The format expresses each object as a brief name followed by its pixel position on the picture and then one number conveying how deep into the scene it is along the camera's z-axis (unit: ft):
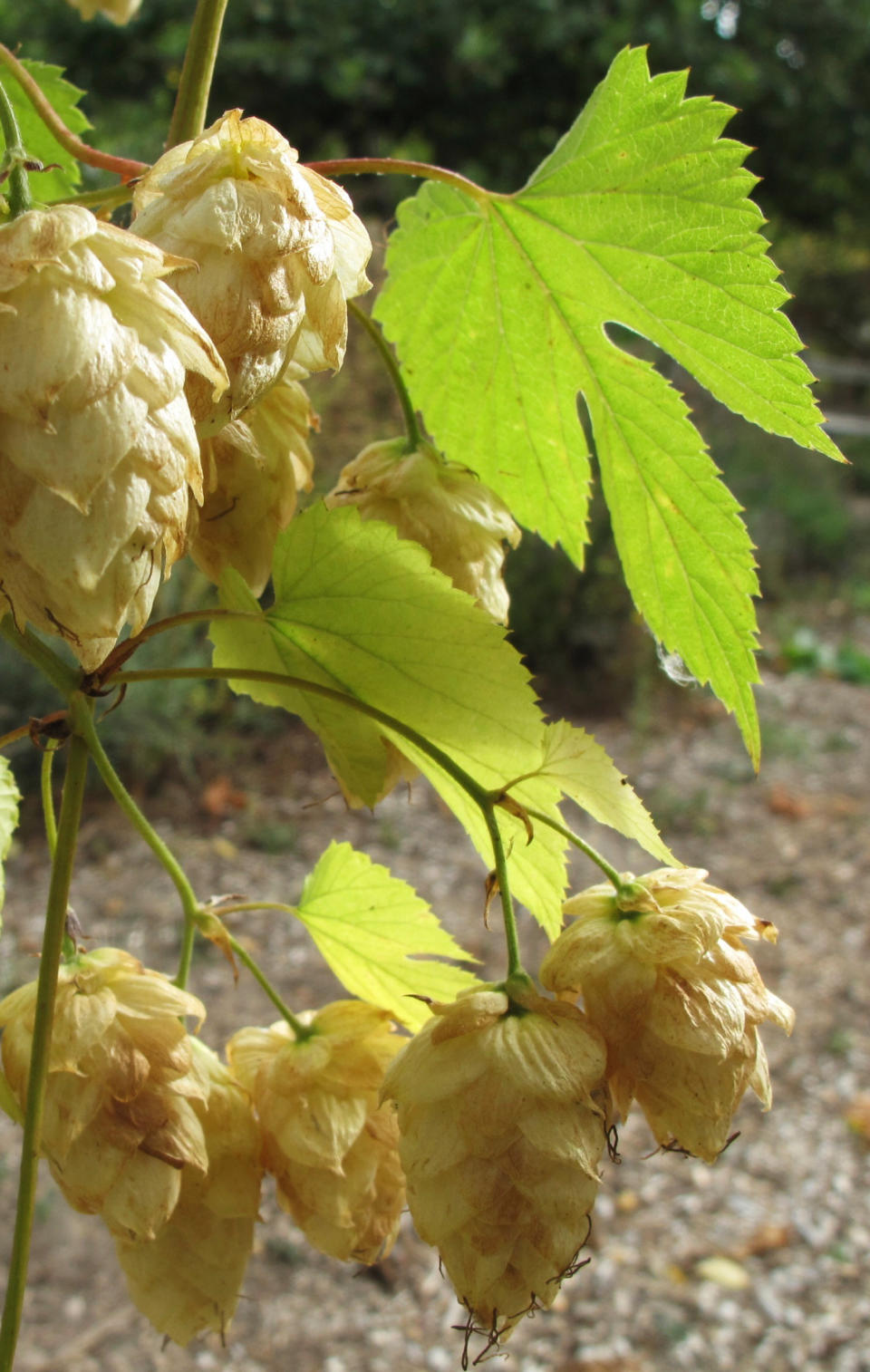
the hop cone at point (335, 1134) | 1.24
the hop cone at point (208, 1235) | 1.23
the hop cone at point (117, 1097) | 1.19
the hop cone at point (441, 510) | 1.25
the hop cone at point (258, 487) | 1.18
